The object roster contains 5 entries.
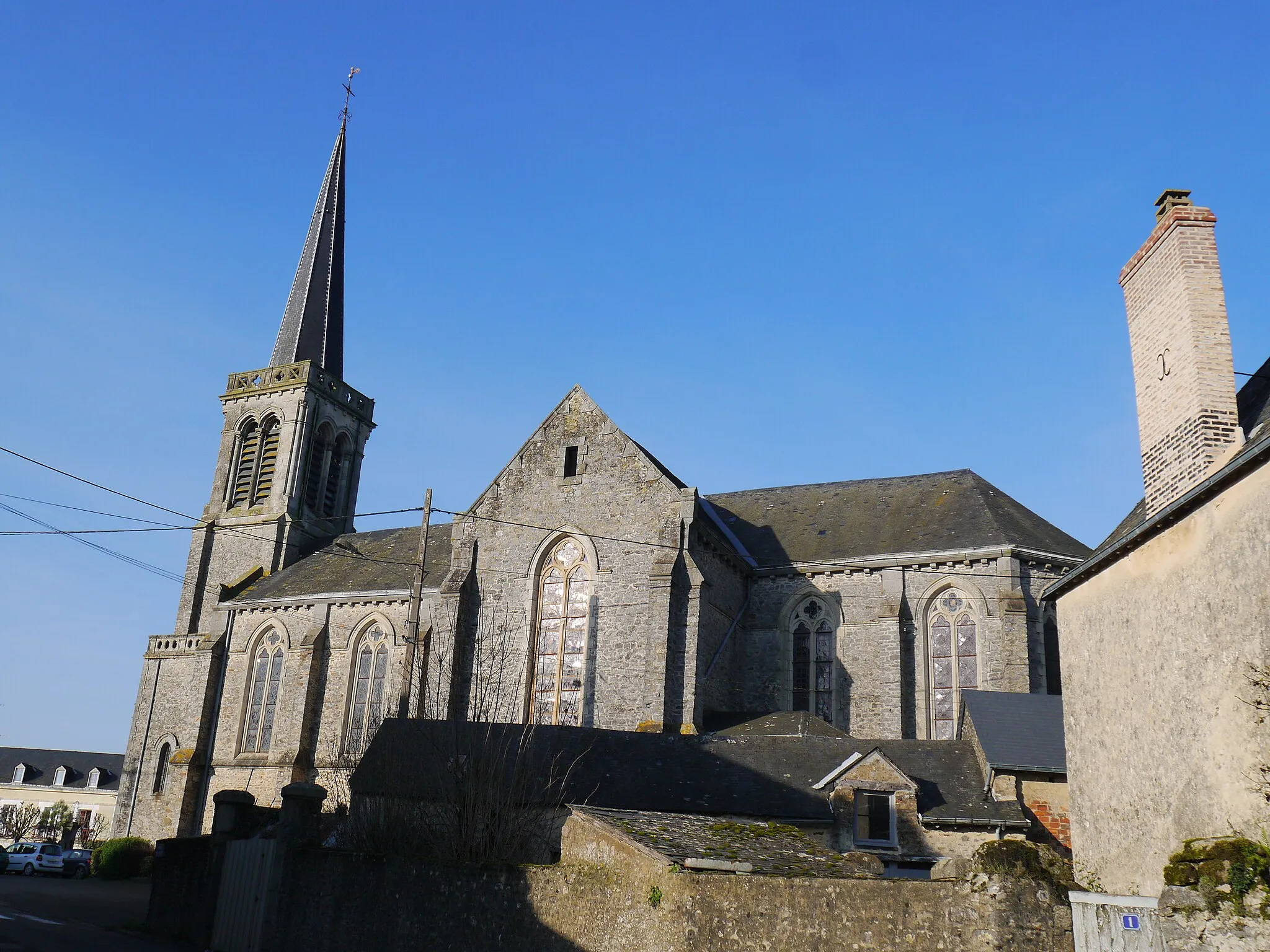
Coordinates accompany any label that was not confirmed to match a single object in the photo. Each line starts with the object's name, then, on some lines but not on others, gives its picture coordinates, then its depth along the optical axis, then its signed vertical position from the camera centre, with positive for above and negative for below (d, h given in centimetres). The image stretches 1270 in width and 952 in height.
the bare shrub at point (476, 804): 1399 -6
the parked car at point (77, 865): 3259 -256
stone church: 2389 +454
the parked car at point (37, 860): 3269 -250
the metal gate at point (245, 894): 1392 -140
